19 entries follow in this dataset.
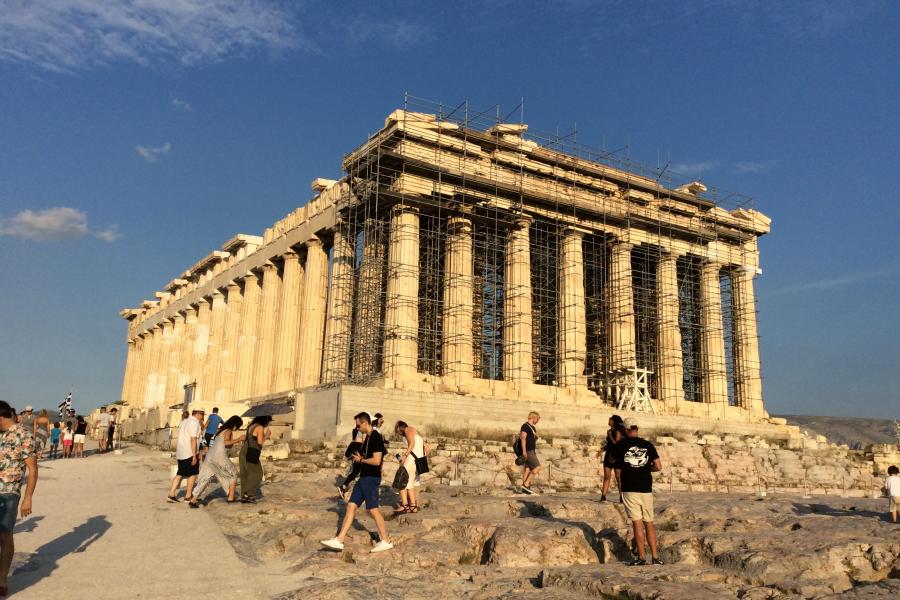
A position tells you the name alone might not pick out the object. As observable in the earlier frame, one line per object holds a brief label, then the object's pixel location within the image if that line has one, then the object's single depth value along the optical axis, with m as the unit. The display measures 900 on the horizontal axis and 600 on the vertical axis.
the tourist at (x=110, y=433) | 32.47
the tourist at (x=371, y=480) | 10.48
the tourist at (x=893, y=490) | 14.18
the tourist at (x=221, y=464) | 13.89
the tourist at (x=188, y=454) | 14.00
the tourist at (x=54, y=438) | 28.50
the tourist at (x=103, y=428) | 31.84
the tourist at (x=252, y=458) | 14.02
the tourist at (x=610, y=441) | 12.94
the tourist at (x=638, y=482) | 9.85
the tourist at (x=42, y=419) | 16.08
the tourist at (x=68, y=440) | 27.58
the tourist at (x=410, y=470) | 13.12
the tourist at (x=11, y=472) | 8.31
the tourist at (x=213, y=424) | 20.53
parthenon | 32.78
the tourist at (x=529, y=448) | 15.80
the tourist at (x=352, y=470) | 11.62
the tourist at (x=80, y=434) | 27.92
